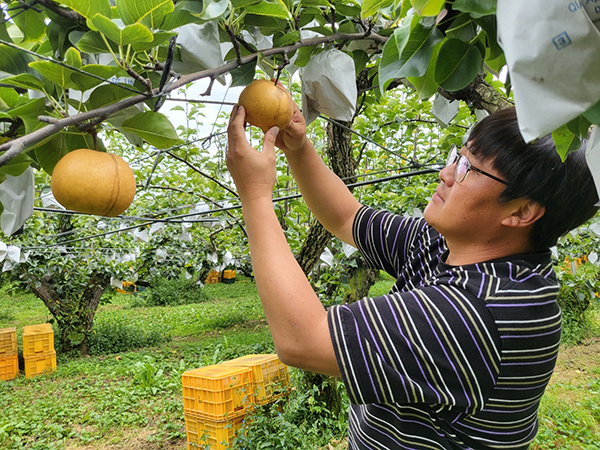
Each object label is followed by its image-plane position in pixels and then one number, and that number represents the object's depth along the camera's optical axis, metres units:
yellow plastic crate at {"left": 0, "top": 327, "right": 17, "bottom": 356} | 6.70
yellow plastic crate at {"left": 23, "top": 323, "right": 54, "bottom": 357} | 6.73
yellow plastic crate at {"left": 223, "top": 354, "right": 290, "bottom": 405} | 3.98
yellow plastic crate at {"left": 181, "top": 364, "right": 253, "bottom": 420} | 3.61
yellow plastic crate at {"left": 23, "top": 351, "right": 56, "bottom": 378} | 6.74
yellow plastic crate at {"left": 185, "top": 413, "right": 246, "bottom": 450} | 3.62
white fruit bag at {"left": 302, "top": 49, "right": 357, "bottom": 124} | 1.17
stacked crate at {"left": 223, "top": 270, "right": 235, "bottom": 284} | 19.28
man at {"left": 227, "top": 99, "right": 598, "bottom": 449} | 0.86
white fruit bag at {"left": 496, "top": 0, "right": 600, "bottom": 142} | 0.41
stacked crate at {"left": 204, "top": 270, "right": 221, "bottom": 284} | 18.92
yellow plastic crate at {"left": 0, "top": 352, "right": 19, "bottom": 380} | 6.65
